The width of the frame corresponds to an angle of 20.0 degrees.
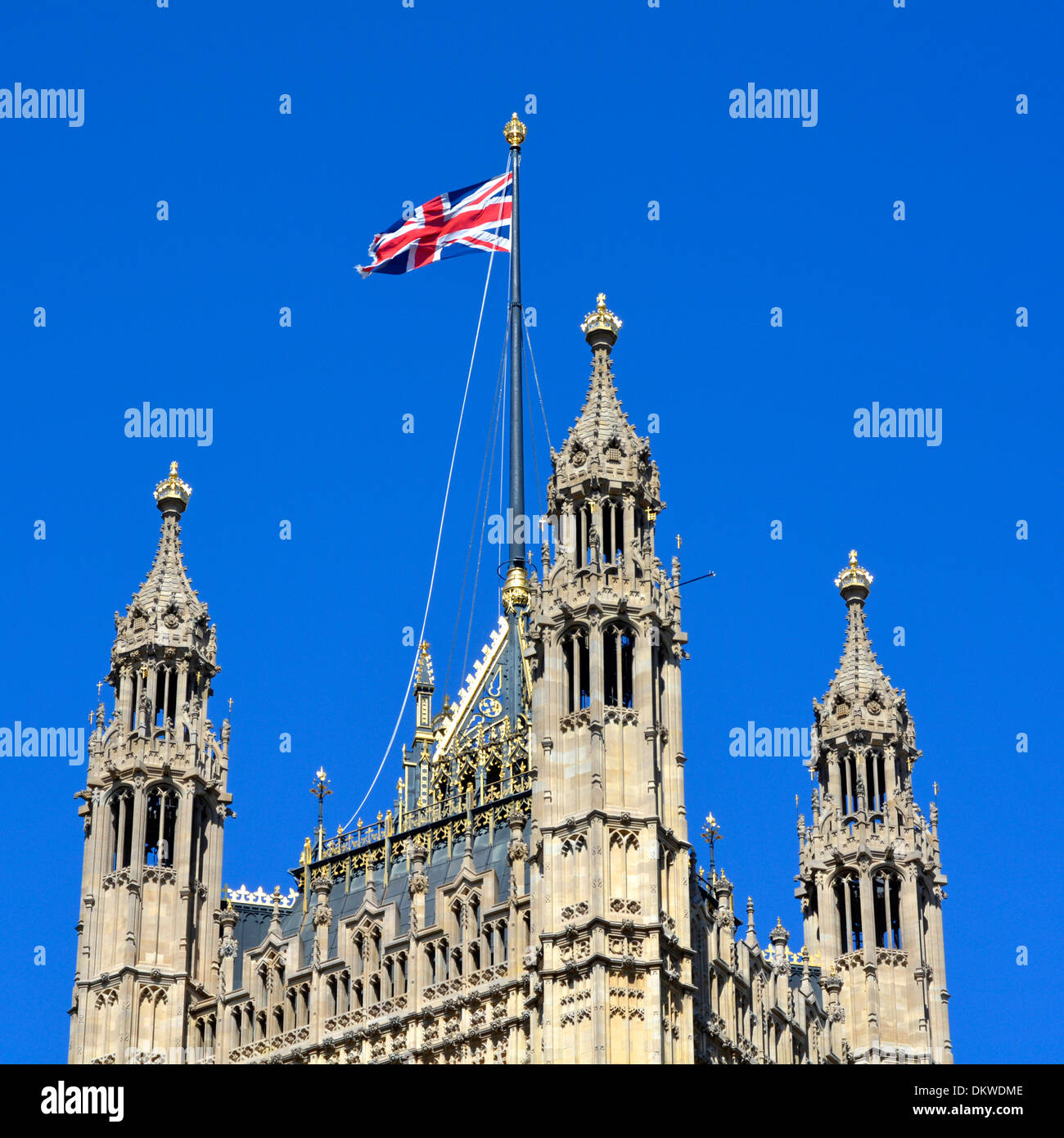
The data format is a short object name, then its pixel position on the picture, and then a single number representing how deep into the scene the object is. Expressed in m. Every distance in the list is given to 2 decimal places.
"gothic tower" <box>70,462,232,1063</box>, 80.00
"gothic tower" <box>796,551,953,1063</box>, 86.88
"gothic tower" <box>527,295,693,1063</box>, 71.25
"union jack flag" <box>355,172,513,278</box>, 91.44
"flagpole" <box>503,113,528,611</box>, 88.69
